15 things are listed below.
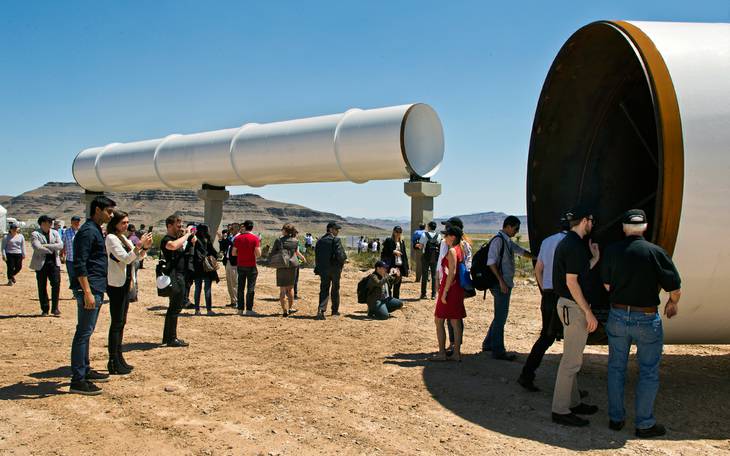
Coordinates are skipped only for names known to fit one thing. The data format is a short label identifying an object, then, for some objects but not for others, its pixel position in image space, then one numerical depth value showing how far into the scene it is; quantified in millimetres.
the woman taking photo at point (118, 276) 6426
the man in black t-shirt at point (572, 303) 5082
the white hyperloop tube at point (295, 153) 15516
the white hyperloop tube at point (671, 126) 5215
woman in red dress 7250
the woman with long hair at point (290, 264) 10961
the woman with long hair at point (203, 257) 10227
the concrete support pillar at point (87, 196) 25458
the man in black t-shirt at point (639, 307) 4844
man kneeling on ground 10805
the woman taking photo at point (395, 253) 12477
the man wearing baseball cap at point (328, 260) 10609
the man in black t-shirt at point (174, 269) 8141
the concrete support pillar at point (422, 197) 15766
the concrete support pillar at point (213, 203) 20578
